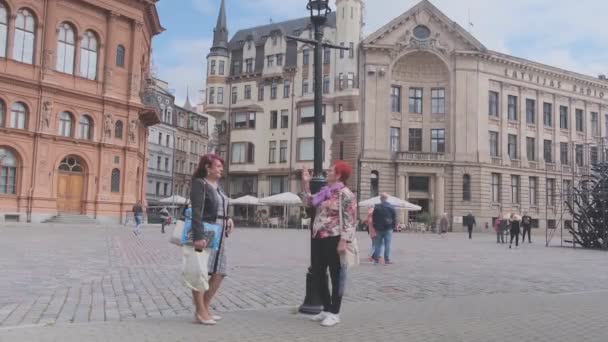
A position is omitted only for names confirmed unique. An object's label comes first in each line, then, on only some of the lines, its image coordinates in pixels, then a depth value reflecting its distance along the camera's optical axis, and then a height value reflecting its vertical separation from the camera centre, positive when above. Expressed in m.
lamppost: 8.08 +2.01
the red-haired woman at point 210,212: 6.36 +0.00
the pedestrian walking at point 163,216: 31.73 -0.28
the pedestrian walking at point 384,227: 15.50 -0.25
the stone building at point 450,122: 52.31 +8.95
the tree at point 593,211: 25.16 +0.54
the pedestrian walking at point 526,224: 31.44 -0.14
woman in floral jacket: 6.75 -0.14
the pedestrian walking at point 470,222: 36.09 -0.13
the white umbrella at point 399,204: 39.66 +0.93
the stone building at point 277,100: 53.91 +11.19
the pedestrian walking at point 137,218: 26.56 -0.35
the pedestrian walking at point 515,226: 26.61 -0.22
